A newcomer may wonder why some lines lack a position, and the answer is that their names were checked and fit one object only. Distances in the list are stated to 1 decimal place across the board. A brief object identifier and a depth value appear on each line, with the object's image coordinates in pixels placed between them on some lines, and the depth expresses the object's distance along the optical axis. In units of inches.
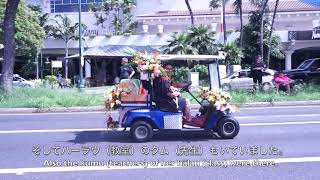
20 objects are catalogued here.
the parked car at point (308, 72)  1099.3
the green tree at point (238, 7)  1585.9
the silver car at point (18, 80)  1465.9
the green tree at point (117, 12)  2197.3
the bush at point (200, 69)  1190.2
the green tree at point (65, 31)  1974.7
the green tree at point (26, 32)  1700.3
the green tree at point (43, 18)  2030.0
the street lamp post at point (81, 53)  1284.9
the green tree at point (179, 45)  1379.2
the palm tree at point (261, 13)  1497.8
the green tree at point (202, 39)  1416.1
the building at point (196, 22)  1656.0
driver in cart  392.5
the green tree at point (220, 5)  1612.5
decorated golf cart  394.3
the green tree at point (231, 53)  1454.2
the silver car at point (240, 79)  1020.9
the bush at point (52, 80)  1389.0
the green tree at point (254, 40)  1593.3
